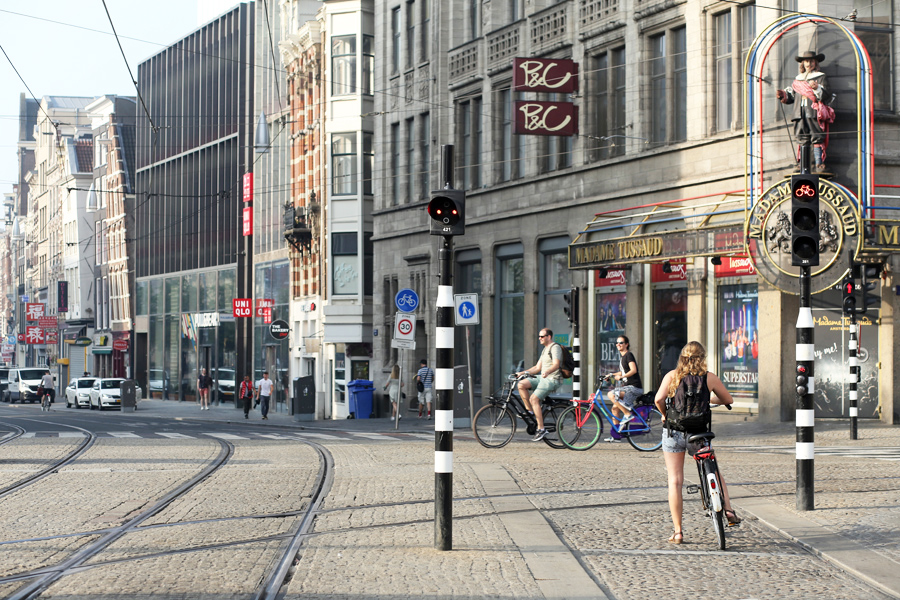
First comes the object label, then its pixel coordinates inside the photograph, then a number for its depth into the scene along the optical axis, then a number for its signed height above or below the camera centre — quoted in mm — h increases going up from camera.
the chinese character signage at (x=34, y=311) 99938 -536
